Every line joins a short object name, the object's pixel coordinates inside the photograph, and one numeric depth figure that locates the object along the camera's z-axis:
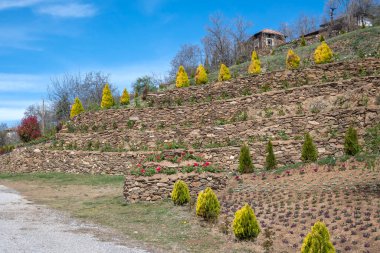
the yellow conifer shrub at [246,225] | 7.55
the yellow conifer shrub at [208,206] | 9.19
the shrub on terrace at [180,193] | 10.88
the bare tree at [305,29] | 57.97
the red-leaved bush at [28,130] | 32.19
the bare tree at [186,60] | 52.22
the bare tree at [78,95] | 44.56
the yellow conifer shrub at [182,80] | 24.64
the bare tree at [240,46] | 44.97
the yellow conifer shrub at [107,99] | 25.83
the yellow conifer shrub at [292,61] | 22.23
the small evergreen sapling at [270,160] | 13.73
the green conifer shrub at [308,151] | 13.29
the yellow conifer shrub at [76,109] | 26.91
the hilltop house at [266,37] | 60.09
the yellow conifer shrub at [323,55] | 21.41
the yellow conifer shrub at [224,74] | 23.52
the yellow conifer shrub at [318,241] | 5.76
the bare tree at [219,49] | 45.47
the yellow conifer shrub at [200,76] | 24.36
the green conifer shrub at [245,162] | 13.79
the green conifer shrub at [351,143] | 12.85
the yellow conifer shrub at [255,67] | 23.46
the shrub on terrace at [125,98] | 26.22
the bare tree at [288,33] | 60.08
